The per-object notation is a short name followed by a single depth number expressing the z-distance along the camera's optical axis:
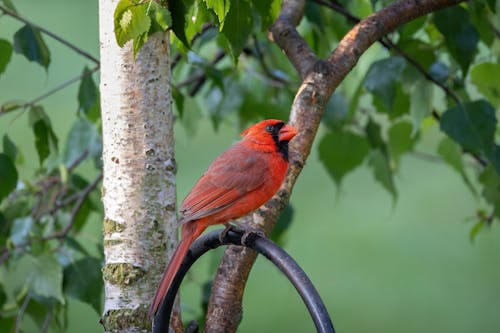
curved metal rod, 3.44
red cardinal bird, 4.93
